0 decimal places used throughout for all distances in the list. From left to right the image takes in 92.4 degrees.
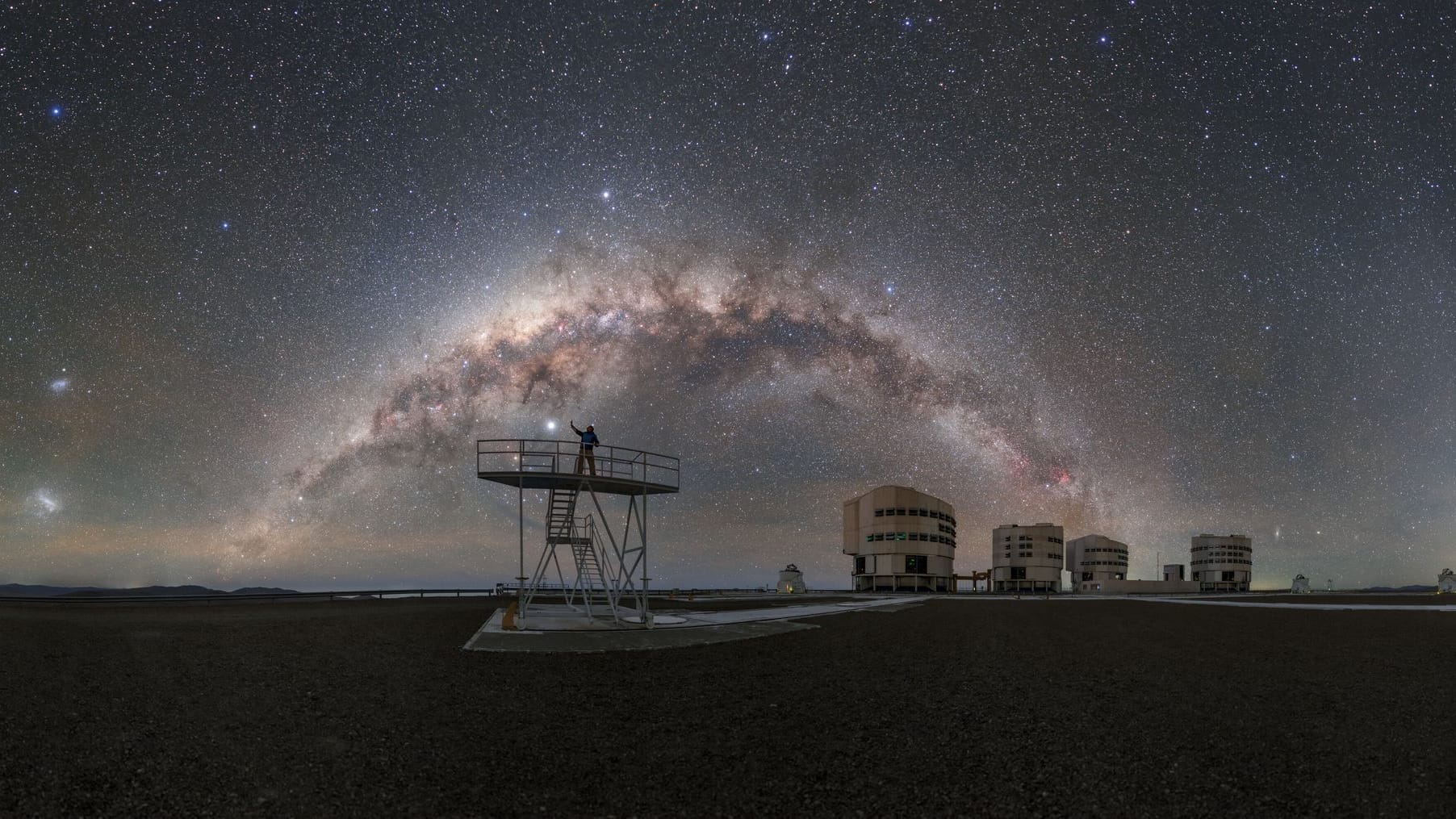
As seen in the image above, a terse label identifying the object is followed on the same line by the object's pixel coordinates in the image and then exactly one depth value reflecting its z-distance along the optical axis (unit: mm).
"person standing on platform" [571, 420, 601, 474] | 21938
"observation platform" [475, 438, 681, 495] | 20969
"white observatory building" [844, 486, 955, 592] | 70438
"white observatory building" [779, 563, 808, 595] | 63016
